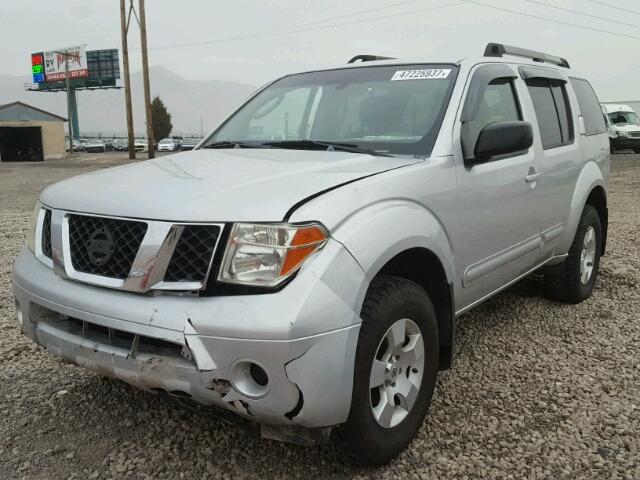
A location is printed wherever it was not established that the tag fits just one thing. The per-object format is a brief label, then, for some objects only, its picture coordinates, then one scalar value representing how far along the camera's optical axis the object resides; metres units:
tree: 80.81
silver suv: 2.04
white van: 26.22
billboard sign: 78.50
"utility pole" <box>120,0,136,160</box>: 23.30
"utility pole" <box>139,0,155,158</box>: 22.38
